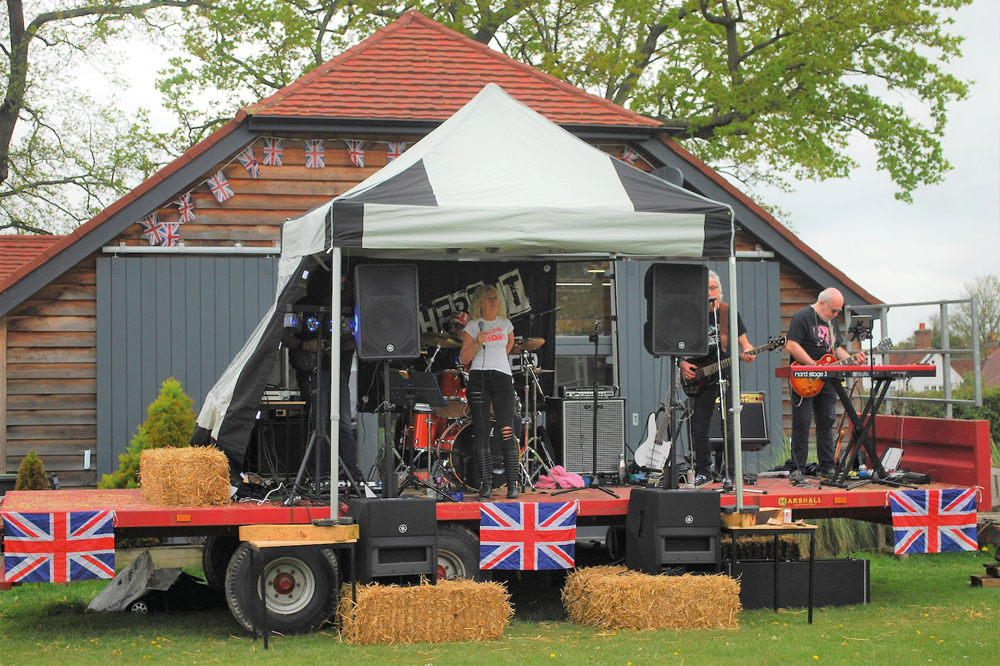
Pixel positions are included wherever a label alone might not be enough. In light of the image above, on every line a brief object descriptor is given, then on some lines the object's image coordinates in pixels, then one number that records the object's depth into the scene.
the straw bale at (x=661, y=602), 6.92
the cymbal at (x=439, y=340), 9.36
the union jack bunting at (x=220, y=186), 11.34
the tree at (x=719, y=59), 19.64
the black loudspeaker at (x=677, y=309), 7.71
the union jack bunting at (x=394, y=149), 11.72
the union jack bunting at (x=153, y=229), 11.20
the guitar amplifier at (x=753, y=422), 10.13
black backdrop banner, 10.09
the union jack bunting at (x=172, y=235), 11.23
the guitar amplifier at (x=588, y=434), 9.38
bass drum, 8.91
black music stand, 8.02
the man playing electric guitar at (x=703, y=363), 8.54
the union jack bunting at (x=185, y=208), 11.29
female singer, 7.83
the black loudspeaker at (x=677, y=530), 7.29
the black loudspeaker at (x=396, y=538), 6.94
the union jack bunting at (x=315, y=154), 11.60
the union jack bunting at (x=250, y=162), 11.46
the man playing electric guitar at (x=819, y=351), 8.91
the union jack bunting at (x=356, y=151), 11.65
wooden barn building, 10.98
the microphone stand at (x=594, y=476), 8.95
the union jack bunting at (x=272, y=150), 11.51
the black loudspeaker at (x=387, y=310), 7.18
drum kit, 8.84
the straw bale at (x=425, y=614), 6.64
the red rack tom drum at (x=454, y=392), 9.14
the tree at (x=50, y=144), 21.95
